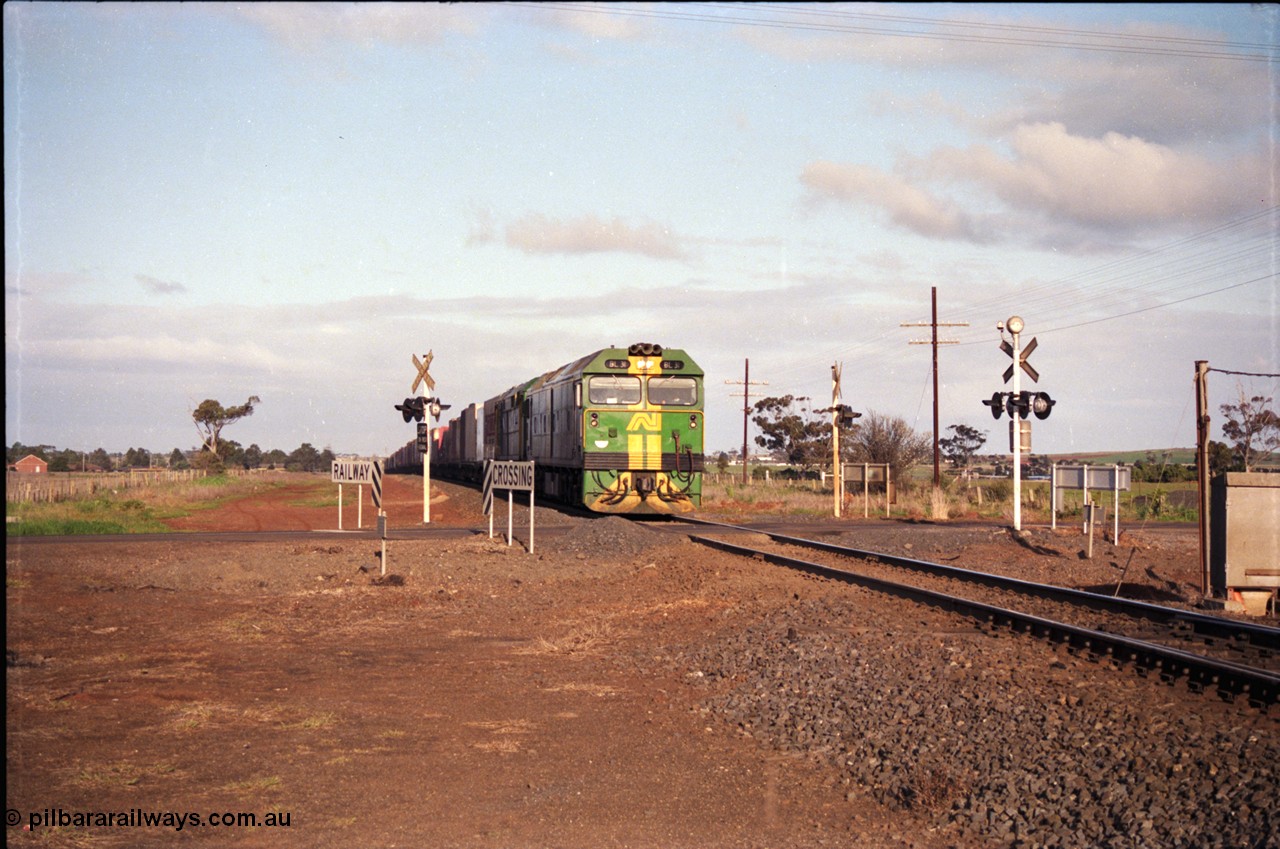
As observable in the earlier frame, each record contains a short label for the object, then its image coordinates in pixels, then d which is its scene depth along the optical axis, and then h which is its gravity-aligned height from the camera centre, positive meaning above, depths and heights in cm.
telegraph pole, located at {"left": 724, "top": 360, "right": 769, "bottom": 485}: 6669 +389
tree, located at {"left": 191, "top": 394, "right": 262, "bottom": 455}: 9289 +332
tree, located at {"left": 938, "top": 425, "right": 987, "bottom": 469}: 8819 +52
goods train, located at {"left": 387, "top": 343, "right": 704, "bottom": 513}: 2677 +54
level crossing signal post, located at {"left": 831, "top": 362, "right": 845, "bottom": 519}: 3488 +80
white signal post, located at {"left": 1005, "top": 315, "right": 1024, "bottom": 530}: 2439 +54
